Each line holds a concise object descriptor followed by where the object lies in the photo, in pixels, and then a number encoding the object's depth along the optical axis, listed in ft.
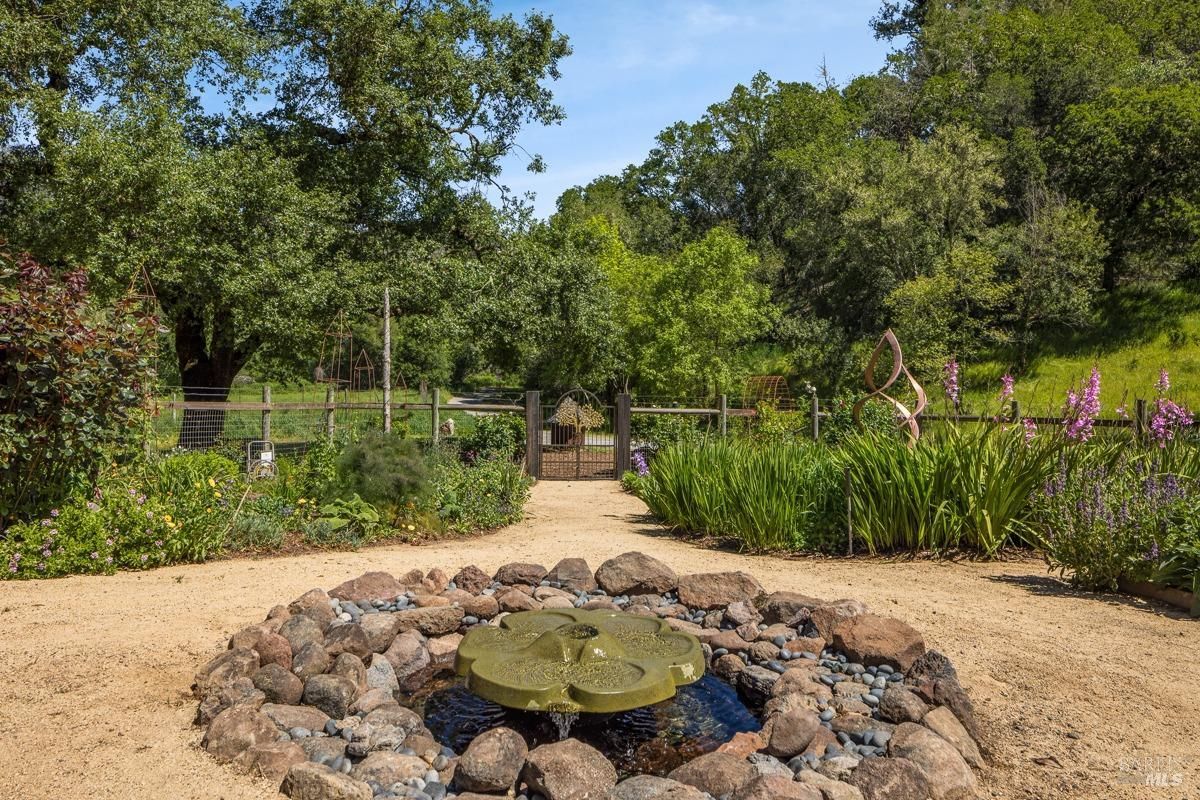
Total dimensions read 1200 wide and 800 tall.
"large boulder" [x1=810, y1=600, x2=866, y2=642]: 15.28
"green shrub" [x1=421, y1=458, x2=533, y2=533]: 29.01
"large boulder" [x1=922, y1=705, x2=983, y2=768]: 10.93
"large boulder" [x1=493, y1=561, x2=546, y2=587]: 19.43
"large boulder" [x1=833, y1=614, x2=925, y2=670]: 13.75
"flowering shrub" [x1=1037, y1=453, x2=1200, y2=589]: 18.11
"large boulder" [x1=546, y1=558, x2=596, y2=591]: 19.27
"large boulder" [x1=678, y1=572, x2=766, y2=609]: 17.65
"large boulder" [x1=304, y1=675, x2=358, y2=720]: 12.51
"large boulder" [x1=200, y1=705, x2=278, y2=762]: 11.05
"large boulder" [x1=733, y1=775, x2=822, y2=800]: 9.27
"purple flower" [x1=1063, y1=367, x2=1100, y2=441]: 24.12
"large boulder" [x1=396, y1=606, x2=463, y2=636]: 16.21
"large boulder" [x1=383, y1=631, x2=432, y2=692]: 14.78
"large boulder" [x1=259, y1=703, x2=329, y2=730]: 12.00
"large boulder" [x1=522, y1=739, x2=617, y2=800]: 10.02
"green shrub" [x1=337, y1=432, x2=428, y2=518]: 27.48
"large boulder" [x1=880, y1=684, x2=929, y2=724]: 11.73
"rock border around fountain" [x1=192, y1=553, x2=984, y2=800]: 10.12
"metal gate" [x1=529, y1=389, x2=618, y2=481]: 51.70
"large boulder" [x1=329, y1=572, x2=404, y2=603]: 17.78
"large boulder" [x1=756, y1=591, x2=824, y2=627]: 16.12
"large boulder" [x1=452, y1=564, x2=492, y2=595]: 18.90
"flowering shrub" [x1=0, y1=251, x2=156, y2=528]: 21.22
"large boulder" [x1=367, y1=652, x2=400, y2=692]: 14.02
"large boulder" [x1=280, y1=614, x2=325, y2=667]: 14.40
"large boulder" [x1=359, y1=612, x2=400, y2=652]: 15.21
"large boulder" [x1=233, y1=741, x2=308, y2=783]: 10.60
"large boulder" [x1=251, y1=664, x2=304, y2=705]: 12.74
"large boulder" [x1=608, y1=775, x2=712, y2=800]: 9.48
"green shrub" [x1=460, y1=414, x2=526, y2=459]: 45.85
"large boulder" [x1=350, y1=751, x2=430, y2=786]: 10.50
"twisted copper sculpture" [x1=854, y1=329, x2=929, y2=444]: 25.67
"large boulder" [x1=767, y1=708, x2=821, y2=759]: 11.30
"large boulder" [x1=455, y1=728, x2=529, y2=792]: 10.34
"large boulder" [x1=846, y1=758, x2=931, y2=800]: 9.77
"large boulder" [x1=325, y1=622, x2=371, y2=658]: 14.51
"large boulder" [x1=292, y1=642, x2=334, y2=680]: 13.50
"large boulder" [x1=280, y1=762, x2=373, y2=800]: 9.83
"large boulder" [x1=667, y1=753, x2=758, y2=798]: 9.89
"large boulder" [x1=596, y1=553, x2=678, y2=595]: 18.76
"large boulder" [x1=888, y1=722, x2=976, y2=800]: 9.97
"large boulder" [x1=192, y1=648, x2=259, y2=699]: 12.89
